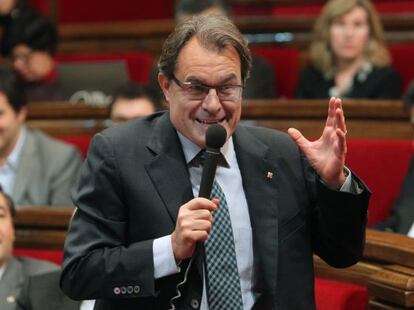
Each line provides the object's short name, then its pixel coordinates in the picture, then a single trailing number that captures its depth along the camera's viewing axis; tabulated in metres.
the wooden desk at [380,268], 11.28
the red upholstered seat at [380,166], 12.35
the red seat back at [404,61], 16.18
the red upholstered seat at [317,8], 17.70
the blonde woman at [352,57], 14.71
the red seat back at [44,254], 12.10
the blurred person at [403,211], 12.19
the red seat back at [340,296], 11.50
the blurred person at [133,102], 13.13
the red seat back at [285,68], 16.77
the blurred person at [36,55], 16.71
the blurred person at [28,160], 12.85
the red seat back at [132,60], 17.49
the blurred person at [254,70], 15.24
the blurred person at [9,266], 11.89
